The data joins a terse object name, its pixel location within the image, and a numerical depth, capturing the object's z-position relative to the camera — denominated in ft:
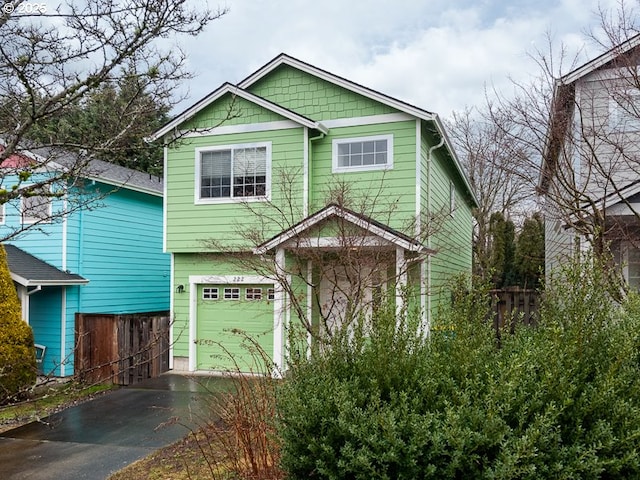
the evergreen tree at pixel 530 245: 67.41
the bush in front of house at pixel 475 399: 10.50
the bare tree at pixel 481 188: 69.92
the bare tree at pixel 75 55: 9.75
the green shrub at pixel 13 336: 31.32
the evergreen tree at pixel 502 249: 70.33
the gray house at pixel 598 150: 26.25
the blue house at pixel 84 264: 39.27
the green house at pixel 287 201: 32.60
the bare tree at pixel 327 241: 30.32
